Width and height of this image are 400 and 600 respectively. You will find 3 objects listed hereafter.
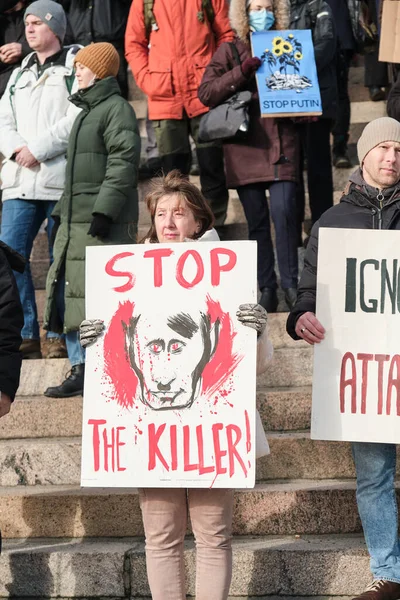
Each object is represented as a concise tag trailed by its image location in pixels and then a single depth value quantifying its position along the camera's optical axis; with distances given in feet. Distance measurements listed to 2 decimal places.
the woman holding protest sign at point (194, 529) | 27.35
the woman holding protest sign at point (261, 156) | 43.34
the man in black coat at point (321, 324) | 29.48
